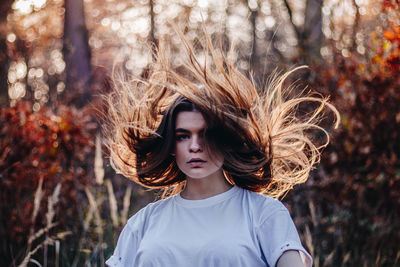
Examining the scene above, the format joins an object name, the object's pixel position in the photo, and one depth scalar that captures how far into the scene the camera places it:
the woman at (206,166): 2.29
